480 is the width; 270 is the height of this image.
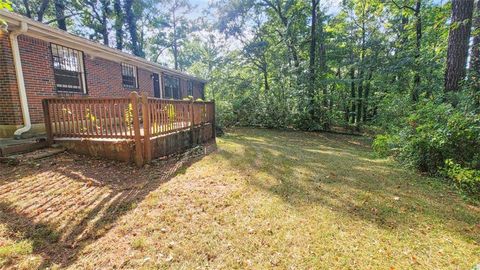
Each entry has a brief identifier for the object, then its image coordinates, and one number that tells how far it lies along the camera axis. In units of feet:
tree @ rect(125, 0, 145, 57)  69.05
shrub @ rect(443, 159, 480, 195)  12.80
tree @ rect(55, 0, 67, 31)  54.95
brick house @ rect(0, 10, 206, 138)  19.90
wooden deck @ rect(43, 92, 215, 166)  16.96
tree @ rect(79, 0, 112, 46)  66.23
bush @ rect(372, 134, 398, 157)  20.66
